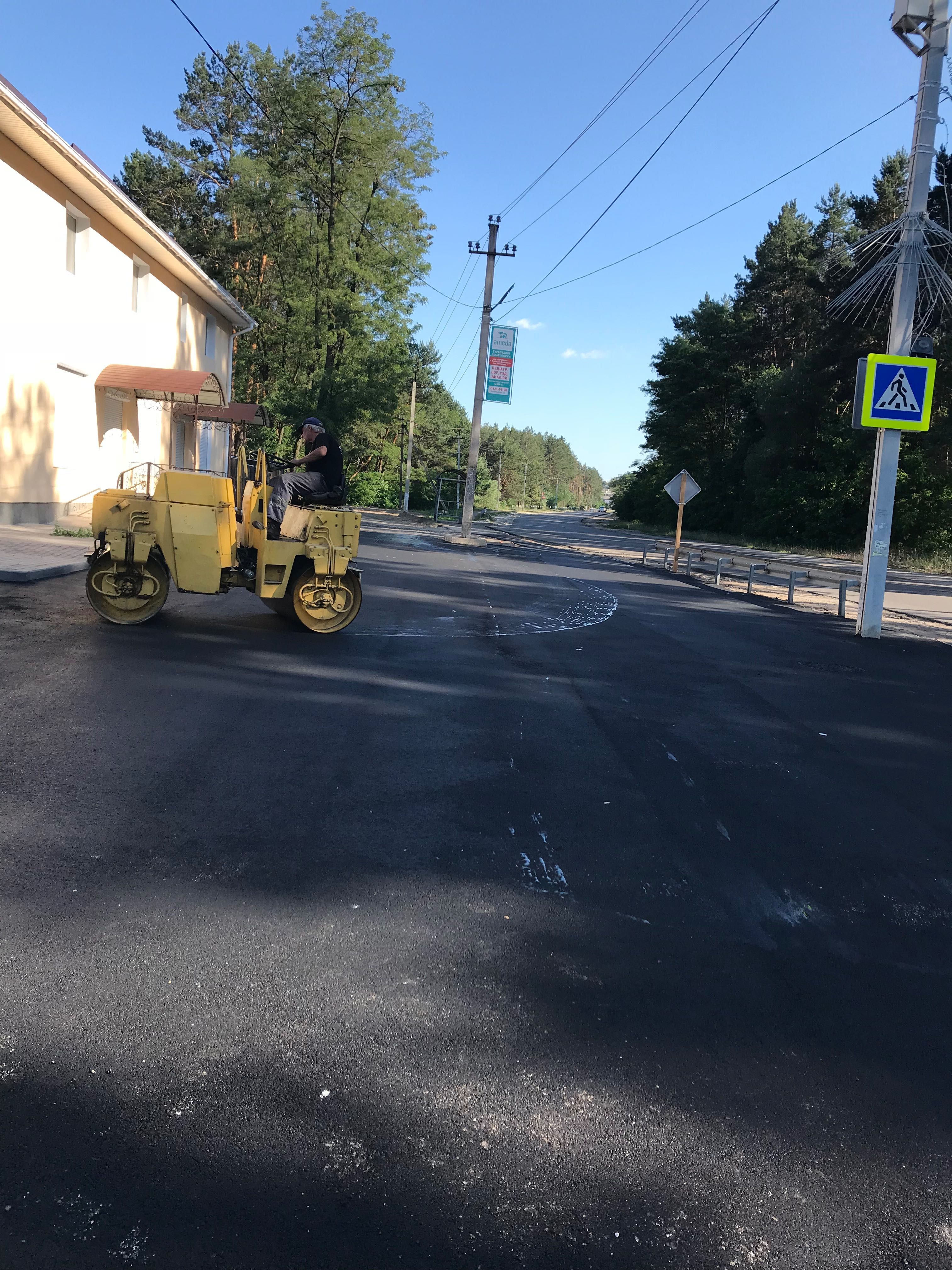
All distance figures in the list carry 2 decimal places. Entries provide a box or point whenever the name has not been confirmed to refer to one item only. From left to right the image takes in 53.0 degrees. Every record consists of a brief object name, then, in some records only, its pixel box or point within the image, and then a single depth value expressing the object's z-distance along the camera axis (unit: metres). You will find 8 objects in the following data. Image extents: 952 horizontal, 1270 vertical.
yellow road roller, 8.80
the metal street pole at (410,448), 57.53
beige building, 17.56
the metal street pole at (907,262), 11.98
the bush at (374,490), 60.19
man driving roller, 9.34
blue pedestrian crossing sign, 12.35
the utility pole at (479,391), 27.59
